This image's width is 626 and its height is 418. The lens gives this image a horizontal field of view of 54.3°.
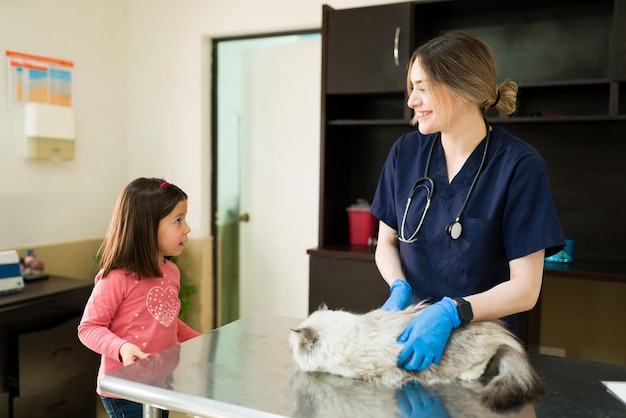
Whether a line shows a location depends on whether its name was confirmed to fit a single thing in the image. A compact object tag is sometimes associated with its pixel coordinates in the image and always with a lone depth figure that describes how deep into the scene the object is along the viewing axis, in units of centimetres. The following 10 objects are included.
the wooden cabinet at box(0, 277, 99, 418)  233
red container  287
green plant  334
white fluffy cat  115
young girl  152
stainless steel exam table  104
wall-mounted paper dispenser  288
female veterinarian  137
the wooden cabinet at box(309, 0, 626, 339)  259
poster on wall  284
